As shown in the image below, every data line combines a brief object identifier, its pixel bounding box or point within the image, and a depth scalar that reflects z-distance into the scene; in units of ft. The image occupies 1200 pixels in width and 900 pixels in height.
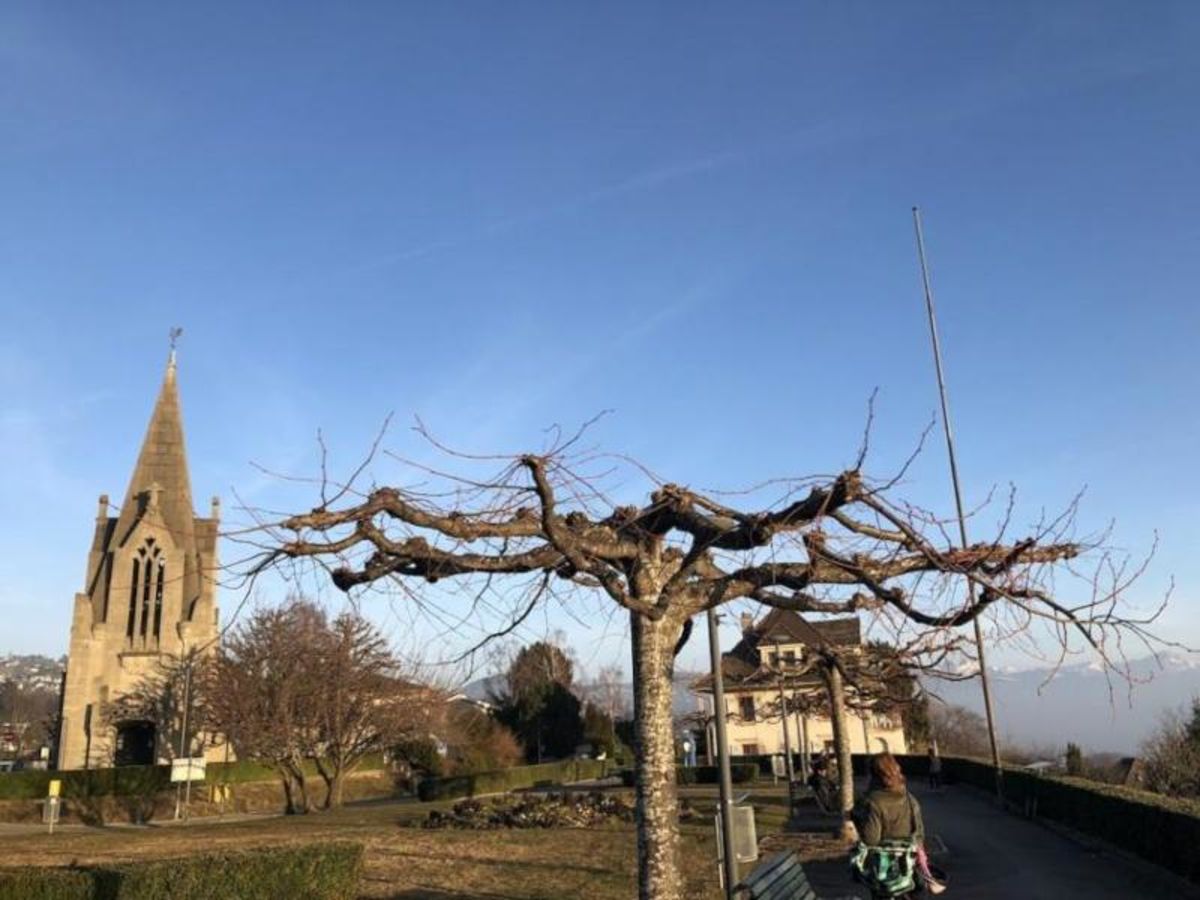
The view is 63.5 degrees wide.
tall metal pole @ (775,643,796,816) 87.86
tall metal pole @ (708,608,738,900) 29.14
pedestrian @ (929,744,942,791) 133.65
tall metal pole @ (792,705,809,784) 125.70
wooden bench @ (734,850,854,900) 26.20
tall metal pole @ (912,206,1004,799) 74.08
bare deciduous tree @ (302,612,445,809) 122.62
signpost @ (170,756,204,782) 116.88
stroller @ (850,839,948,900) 24.95
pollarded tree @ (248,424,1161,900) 24.38
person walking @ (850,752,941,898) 25.03
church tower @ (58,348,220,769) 166.71
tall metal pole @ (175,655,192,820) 140.69
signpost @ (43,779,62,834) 109.70
